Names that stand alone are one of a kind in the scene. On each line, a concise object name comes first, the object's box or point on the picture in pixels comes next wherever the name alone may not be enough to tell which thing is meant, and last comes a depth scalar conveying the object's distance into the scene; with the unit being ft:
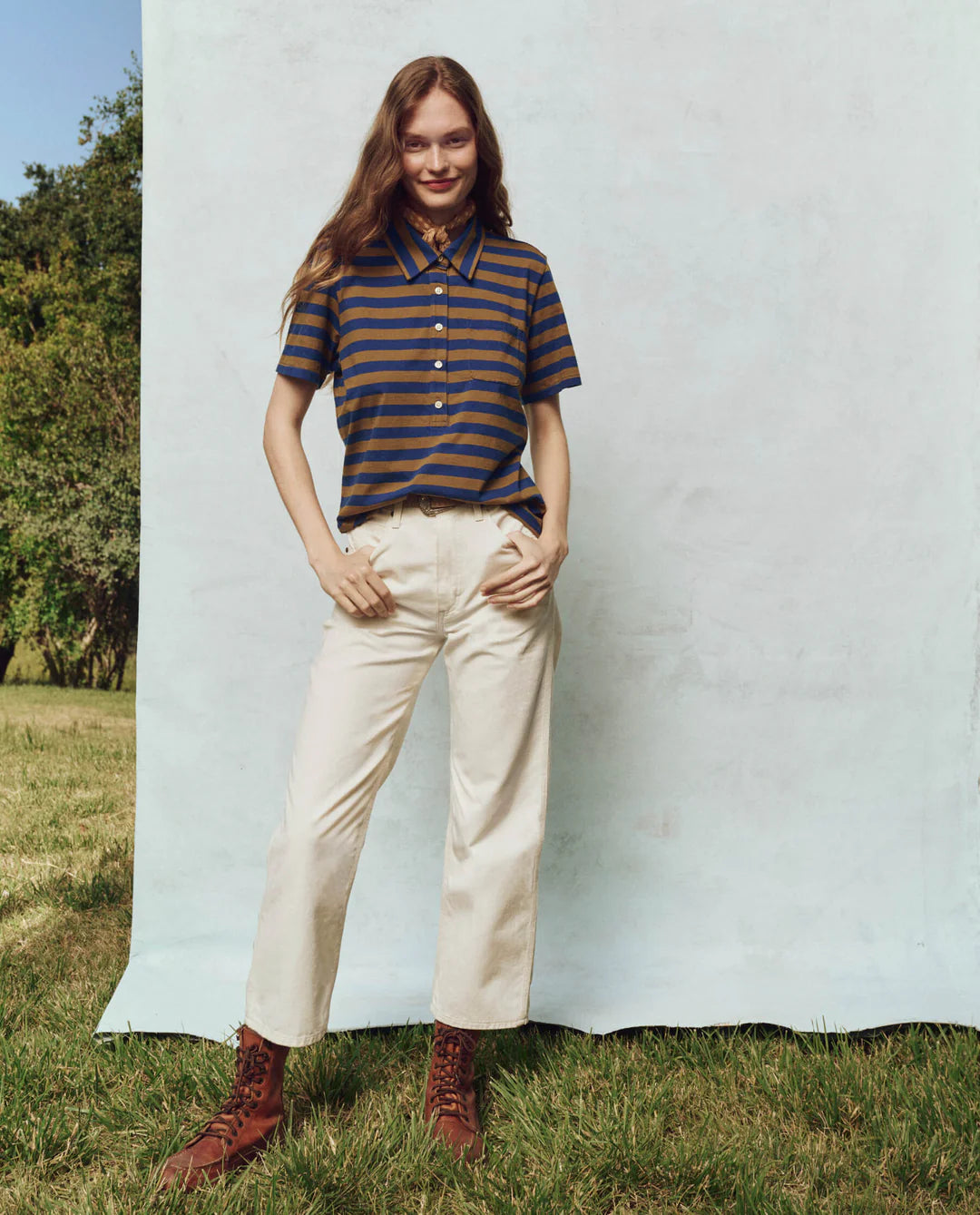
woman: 5.74
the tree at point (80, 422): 34.96
